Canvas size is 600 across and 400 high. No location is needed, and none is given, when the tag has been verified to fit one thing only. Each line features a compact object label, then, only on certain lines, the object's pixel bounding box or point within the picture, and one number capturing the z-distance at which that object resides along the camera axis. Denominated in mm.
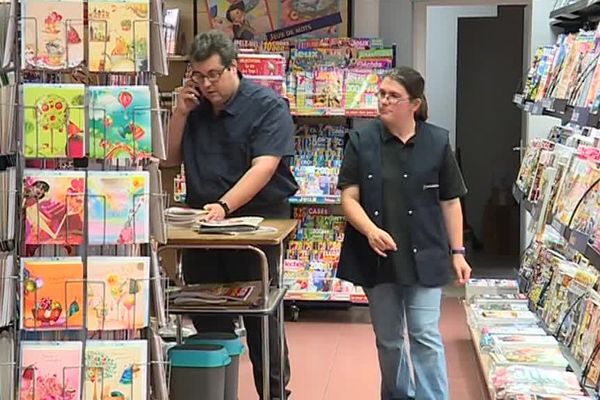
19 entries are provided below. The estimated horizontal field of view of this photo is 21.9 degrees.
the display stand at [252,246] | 5613
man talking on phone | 6626
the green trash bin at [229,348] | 6184
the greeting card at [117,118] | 4415
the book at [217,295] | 5950
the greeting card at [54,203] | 4393
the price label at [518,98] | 9530
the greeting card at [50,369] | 4425
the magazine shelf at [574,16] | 7497
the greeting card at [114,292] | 4437
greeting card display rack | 4386
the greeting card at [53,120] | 4370
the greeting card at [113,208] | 4412
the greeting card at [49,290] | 4409
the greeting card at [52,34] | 4361
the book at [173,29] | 11034
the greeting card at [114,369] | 4457
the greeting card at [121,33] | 4409
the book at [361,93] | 10637
